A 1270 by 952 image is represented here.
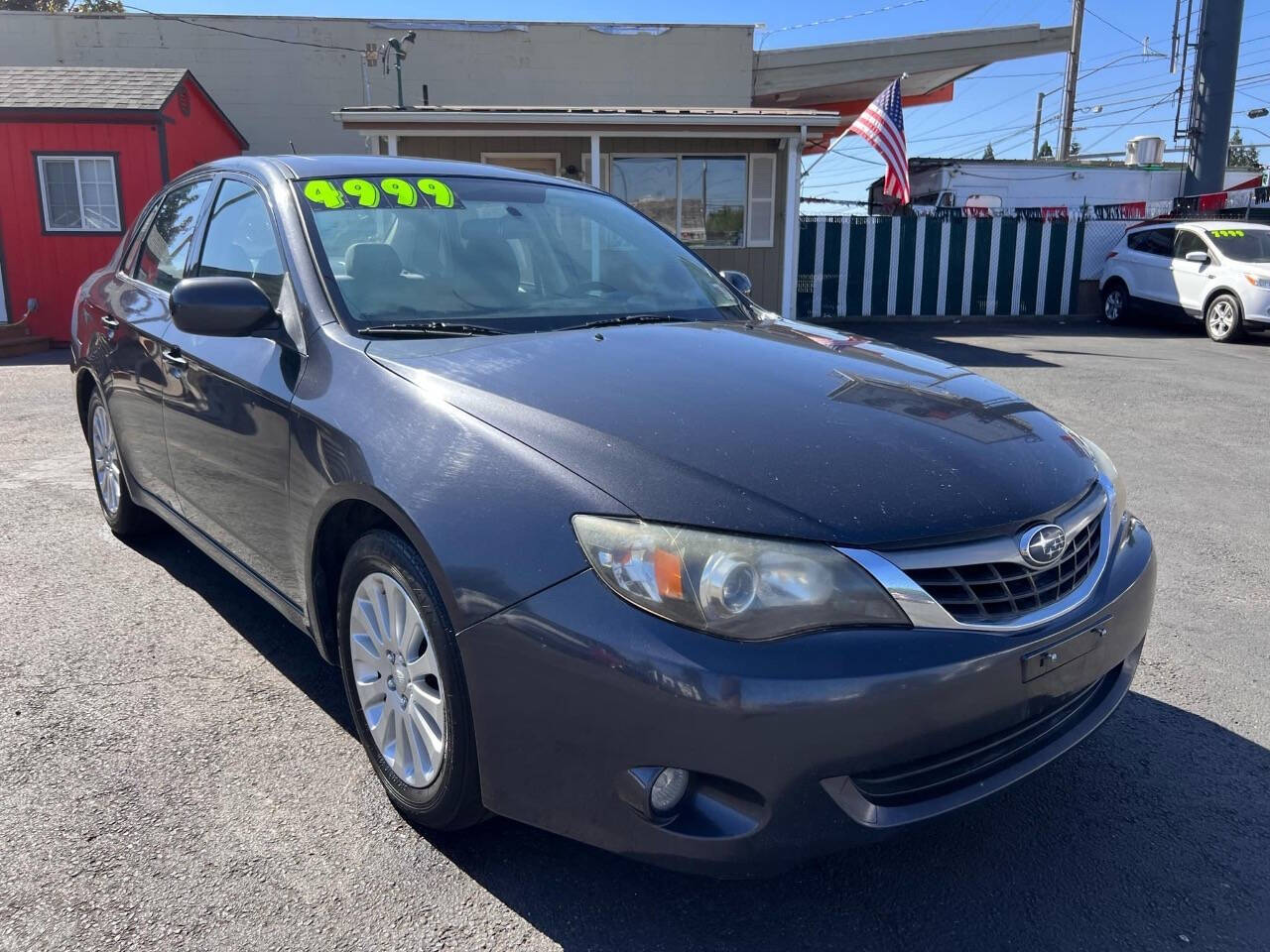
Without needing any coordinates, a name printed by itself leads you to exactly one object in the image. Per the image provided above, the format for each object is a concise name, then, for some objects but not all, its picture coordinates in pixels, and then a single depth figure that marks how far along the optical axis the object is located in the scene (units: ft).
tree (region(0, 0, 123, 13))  116.98
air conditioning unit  77.36
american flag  47.37
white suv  46.37
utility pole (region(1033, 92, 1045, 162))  167.85
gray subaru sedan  6.18
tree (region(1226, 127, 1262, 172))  258.12
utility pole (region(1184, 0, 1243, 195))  69.72
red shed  44.83
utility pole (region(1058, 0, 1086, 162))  106.63
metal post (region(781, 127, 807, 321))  48.32
